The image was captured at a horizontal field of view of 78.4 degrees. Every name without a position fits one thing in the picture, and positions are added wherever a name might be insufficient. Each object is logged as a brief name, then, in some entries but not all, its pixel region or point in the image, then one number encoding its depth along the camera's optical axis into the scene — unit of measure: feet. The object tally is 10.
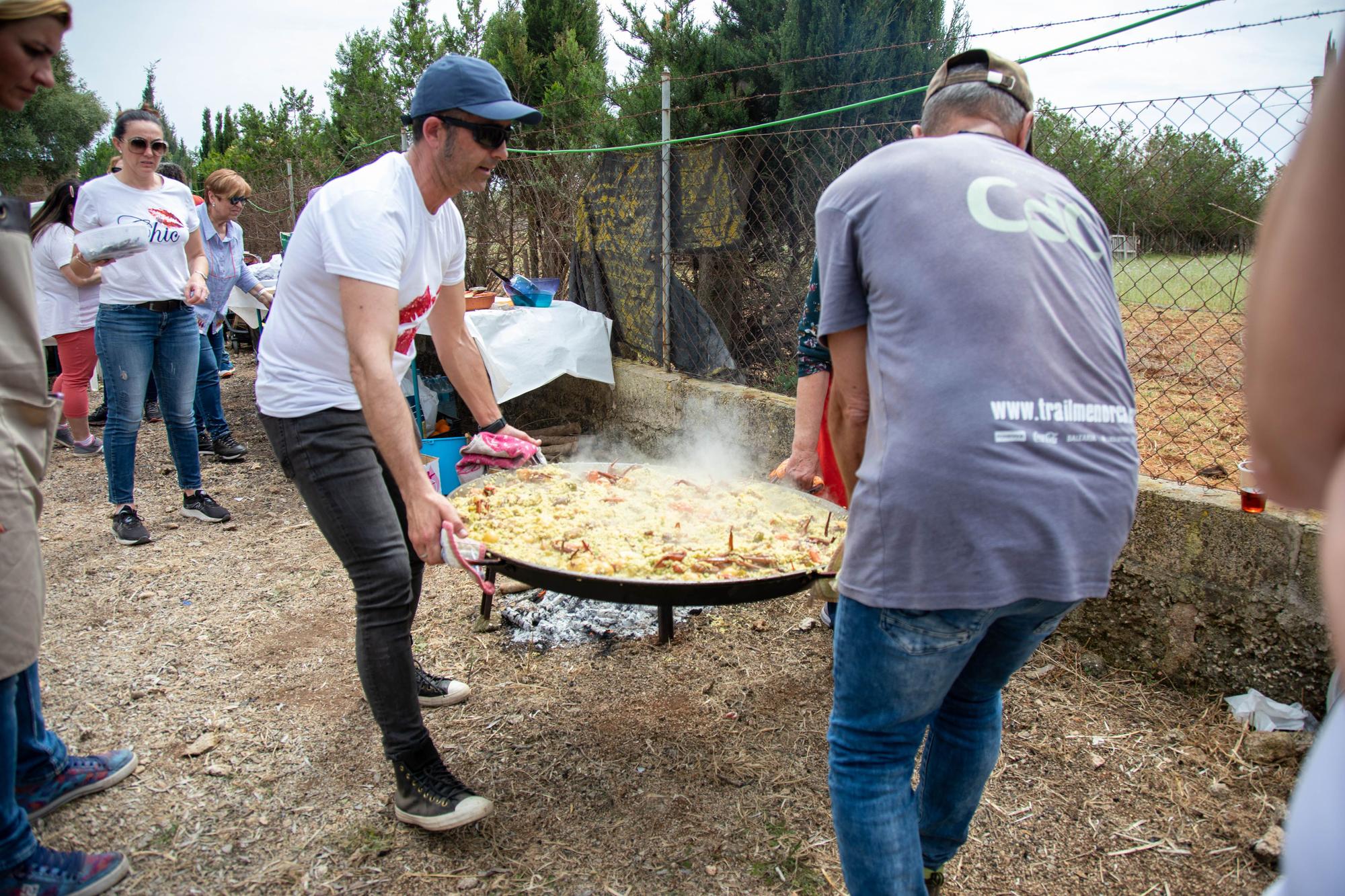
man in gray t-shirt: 5.45
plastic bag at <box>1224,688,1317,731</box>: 10.23
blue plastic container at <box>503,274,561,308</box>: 21.67
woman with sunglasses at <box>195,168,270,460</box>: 21.50
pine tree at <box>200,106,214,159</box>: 130.57
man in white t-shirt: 7.54
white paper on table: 20.31
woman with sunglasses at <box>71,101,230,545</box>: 16.28
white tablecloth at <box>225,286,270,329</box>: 33.71
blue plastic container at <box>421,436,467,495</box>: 18.61
